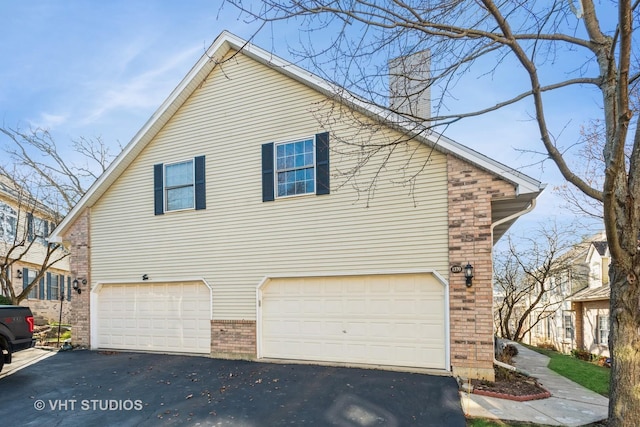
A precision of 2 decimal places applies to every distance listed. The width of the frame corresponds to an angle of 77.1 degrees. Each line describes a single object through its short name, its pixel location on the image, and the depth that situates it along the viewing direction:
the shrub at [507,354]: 9.94
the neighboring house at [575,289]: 19.56
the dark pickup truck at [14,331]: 8.23
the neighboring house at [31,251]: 17.78
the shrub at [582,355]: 15.94
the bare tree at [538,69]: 4.68
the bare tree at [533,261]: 18.73
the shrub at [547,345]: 22.42
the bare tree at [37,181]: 16.73
